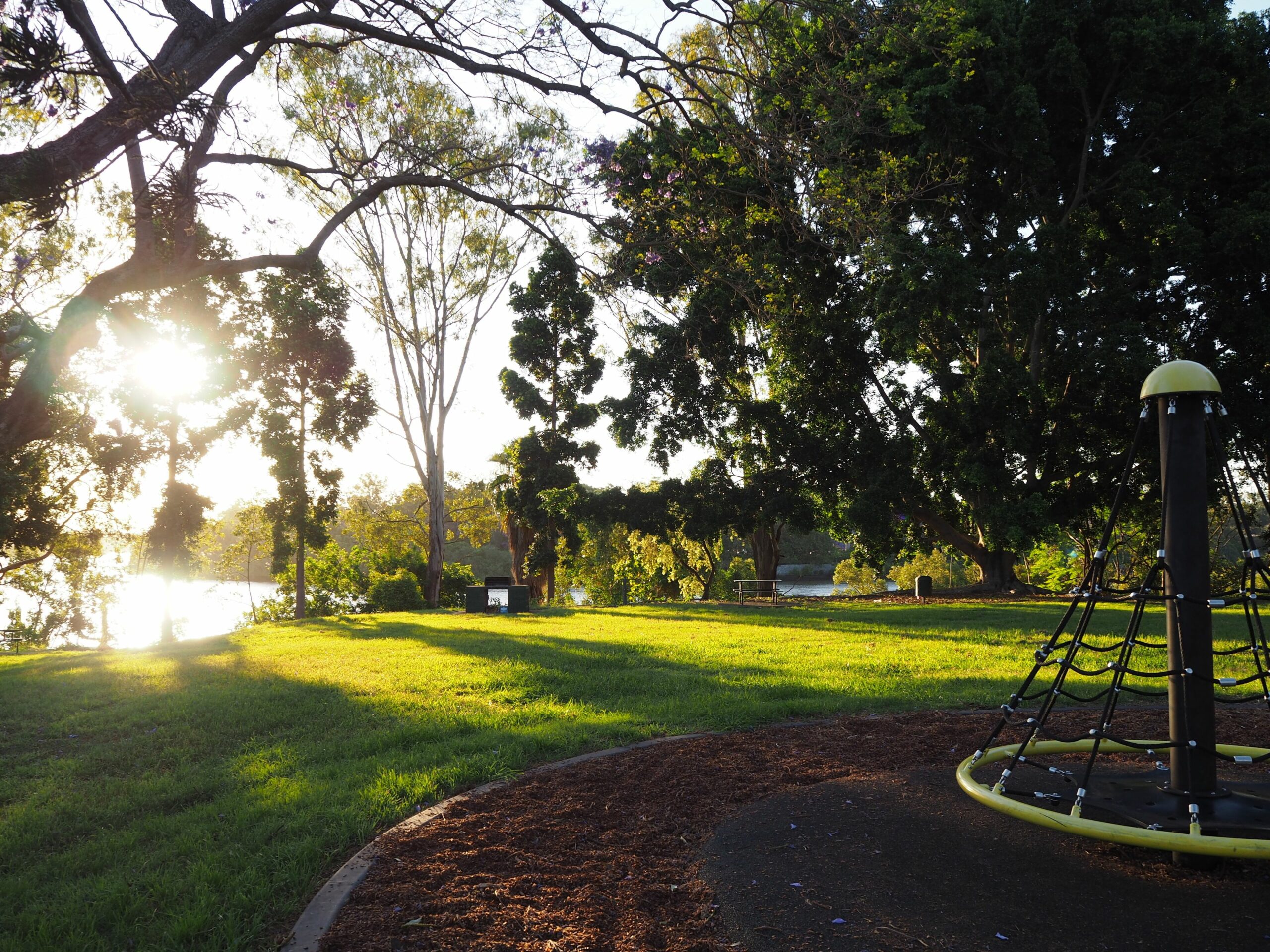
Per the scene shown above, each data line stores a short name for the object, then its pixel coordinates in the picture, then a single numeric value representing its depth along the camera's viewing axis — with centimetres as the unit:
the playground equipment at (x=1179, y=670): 340
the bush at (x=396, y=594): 2573
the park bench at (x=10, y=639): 2688
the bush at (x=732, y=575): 3450
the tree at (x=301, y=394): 2272
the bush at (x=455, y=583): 2820
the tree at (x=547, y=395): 2656
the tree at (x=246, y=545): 3195
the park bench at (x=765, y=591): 2444
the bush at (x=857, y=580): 4781
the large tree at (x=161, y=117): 395
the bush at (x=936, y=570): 4884
